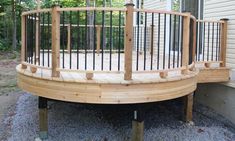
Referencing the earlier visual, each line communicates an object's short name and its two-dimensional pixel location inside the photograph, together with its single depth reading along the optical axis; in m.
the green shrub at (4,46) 13.22
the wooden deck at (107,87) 2.86
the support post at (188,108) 4.09
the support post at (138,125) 3.08
